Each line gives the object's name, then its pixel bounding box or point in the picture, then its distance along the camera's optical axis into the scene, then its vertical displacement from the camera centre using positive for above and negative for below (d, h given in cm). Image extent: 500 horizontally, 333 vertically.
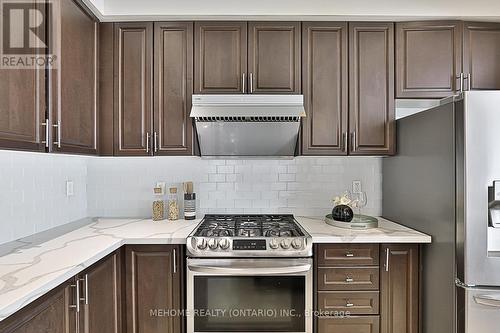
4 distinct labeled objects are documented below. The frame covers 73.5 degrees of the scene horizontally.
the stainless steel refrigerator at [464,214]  169 -27
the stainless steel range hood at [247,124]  224 +28
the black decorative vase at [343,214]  233 -35
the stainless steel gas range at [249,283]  198 -72
